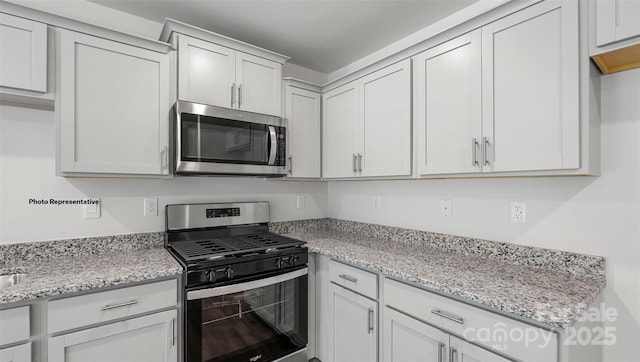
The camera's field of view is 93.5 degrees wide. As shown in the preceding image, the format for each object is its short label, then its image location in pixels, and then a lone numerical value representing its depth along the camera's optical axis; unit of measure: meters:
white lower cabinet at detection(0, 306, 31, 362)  1.22
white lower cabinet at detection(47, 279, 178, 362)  1.35
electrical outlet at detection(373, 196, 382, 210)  2.56
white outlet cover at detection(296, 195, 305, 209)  2.85
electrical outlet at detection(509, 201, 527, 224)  1.68
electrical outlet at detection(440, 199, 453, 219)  2.04
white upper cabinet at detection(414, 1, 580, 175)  1.29
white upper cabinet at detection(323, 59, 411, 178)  1.96
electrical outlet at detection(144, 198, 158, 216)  2.08
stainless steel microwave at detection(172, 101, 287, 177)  1.85
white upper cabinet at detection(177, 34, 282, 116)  1.92
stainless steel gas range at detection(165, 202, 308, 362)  1.64
